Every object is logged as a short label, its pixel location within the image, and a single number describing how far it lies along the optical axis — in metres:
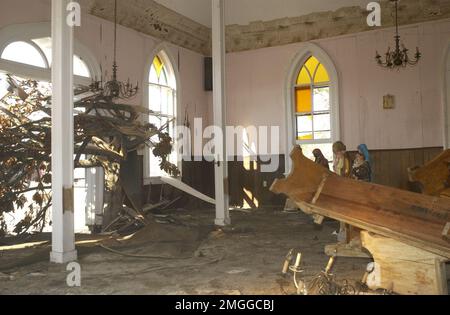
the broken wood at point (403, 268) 3.75
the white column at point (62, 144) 5.38
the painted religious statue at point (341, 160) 6.16
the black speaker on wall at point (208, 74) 12.42
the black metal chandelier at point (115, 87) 7.57
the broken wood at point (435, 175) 5.28
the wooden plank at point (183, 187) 8.23
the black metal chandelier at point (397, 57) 8.45
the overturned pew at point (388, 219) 3.74
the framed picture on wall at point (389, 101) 10.16
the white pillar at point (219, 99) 7.83
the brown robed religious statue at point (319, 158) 8.23
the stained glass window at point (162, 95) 10.56
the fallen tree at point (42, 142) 6.44
